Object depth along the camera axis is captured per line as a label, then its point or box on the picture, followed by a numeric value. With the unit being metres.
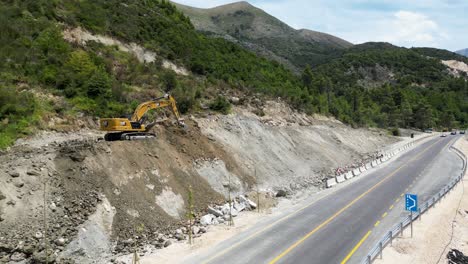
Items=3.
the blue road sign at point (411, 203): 19.62
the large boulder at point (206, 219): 20.67
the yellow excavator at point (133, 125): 22.77
